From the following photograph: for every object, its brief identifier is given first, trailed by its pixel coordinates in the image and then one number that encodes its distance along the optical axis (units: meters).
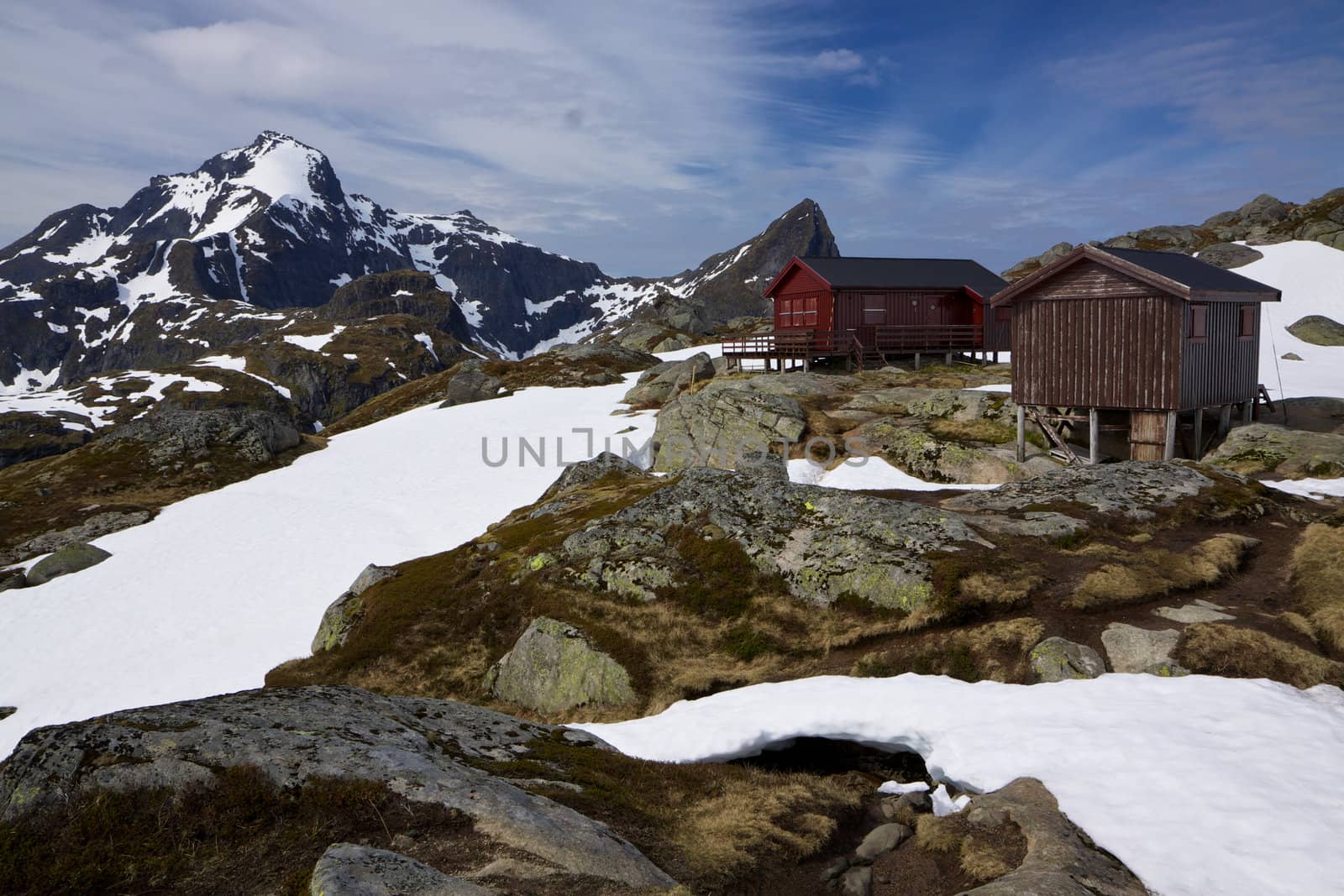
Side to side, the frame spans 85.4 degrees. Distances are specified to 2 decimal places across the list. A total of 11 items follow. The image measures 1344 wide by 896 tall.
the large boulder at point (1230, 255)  81.00
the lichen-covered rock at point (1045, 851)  7.70
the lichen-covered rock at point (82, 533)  38.75
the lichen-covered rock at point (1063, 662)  14.22
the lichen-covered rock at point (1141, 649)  14.02
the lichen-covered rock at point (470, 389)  69.38
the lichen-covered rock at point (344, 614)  23.73
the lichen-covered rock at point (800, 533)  18.88
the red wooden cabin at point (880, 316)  56.55
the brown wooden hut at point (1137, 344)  29.41
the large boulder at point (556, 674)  17.53
